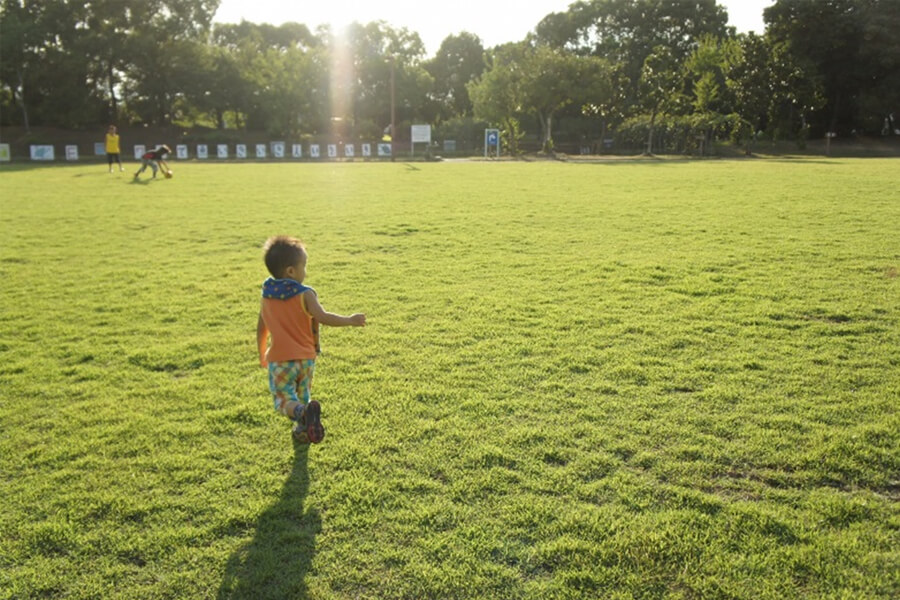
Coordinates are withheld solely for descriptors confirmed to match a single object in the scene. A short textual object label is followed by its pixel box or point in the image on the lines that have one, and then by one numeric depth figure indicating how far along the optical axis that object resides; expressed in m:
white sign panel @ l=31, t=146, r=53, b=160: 36.72
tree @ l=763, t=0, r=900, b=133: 39.09
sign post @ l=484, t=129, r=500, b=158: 38.84
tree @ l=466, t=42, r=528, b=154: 39.59
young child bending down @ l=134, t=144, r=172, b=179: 20.19
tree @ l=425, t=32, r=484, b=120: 58.56
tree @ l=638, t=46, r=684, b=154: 36.12
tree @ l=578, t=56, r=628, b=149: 37.84
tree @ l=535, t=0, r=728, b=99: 52.31
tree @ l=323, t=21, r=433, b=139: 49.47
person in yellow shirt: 22.84
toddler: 3.28
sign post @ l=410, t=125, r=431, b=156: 38.81
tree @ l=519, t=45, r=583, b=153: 37.19
